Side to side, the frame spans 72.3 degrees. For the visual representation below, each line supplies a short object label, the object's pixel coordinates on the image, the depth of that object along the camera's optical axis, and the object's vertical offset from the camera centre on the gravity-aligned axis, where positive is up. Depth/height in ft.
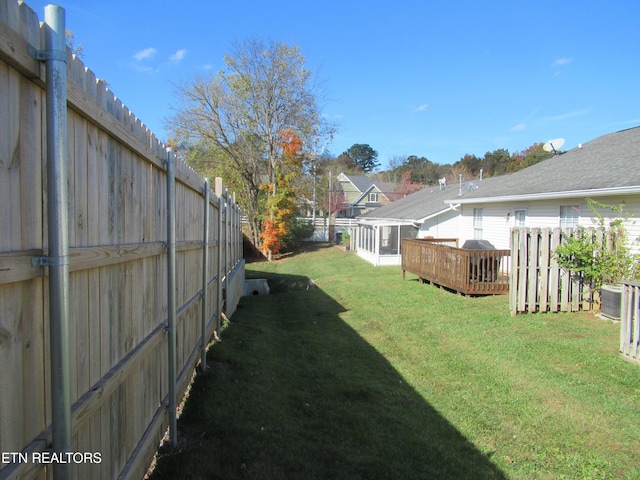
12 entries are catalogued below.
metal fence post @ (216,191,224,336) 21.61 -2.23
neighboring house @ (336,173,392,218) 181.98 +12.67
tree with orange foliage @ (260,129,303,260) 99.09 +6.14
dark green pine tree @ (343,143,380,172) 313.94 +48.09
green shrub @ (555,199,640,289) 28.32 -2.08
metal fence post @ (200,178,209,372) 16.75 -2.07
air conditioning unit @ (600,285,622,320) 25.94 -4.60
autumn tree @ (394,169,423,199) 178.70 +15.04
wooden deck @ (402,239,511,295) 36.68 -4.05
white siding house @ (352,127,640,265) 34.81 +2.51
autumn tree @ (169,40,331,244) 97.66 +24.45
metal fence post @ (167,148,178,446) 10.77 -1.69
